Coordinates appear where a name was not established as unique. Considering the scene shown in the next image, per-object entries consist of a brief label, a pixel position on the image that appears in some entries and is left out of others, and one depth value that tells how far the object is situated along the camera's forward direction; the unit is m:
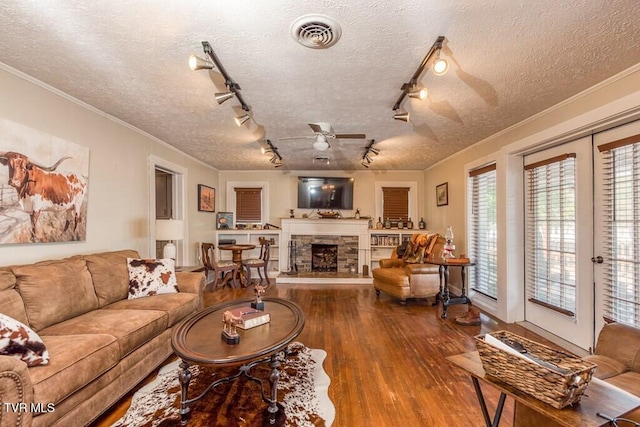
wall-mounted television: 6.50
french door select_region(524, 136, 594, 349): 2.73
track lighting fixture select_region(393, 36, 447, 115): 1.87
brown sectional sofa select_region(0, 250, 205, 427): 1.39
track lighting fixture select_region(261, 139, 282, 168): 4.50
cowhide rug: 1.76
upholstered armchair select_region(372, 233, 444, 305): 4.33
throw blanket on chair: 4.60
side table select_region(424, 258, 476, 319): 3.77
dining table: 5.47
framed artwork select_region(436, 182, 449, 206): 5.30
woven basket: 0.95
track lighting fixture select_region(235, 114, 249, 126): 2.84
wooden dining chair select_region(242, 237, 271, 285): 5.59
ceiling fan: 3.39
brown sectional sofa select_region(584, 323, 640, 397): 1.41
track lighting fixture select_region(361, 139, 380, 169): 4.43
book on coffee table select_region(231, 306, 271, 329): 2.04
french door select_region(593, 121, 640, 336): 2.32
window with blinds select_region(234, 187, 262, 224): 6.71
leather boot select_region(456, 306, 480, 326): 3.50
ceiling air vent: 1.66
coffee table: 1.63
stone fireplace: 6.46
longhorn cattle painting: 2.23
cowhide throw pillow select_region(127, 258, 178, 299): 2.85
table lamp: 3.75
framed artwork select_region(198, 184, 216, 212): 5.63
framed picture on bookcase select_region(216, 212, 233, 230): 6.46
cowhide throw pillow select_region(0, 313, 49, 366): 1.46
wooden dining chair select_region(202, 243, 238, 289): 5.13
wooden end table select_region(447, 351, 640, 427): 0.91
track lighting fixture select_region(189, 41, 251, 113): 1.89
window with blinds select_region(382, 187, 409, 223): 6.61
